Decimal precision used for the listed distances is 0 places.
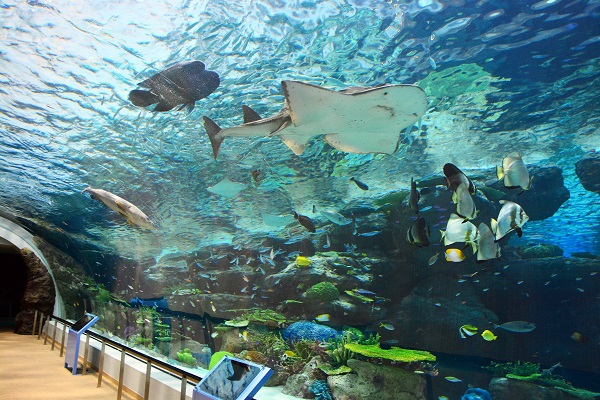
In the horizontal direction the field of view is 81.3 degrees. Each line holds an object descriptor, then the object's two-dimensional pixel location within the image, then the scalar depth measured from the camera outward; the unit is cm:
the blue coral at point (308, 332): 820
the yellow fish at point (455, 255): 513
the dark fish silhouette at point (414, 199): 449
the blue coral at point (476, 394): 653
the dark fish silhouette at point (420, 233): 425
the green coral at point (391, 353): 670
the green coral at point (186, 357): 1033
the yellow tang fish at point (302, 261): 934
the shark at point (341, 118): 355
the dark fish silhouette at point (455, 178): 381
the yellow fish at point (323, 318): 838
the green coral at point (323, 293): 884
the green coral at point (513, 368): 772
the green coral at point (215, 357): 937
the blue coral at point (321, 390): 675
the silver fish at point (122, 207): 498
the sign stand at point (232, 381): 313
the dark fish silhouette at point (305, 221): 725
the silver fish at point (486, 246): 434
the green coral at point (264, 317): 929
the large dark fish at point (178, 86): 433
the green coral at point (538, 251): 931
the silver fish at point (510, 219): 374
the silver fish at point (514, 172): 379
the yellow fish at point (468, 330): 618
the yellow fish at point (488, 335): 708
